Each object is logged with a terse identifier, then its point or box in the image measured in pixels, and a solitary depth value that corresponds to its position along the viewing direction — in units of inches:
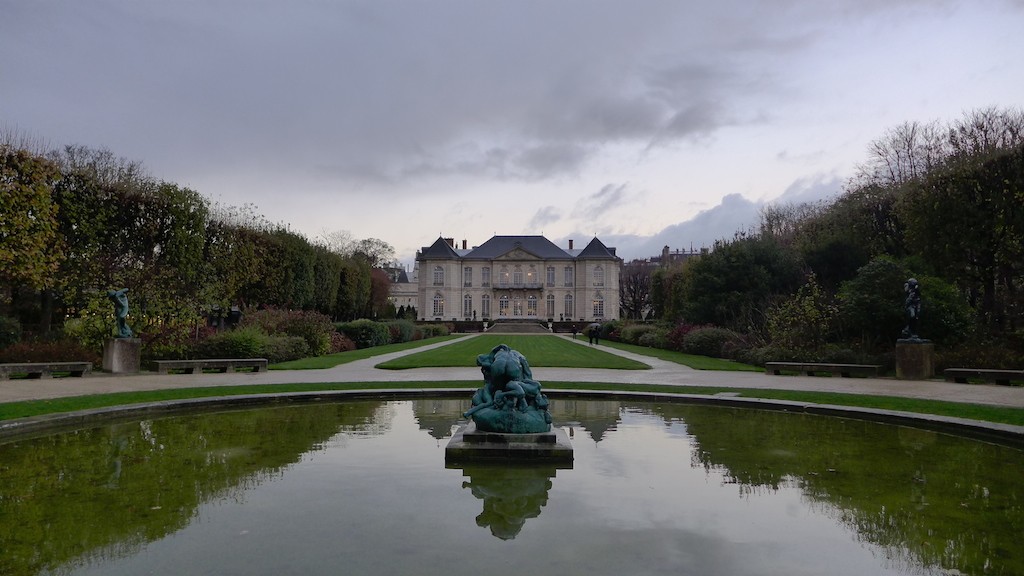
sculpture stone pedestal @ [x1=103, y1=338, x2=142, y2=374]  597.7
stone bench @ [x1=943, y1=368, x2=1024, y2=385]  542.3
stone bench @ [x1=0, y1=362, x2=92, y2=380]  541.3
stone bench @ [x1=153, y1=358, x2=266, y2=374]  627.5
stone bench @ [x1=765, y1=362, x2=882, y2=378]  637.9
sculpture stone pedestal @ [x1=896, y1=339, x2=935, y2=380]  595.8
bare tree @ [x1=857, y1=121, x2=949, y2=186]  1086.4
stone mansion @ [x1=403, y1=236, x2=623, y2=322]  2856.8
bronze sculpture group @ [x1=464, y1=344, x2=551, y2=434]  253.2
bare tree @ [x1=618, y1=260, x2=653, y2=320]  3075.8
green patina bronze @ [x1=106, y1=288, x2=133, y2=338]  597.7
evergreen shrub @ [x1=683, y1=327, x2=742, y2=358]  895.2
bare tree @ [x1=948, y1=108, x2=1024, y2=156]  889.5
